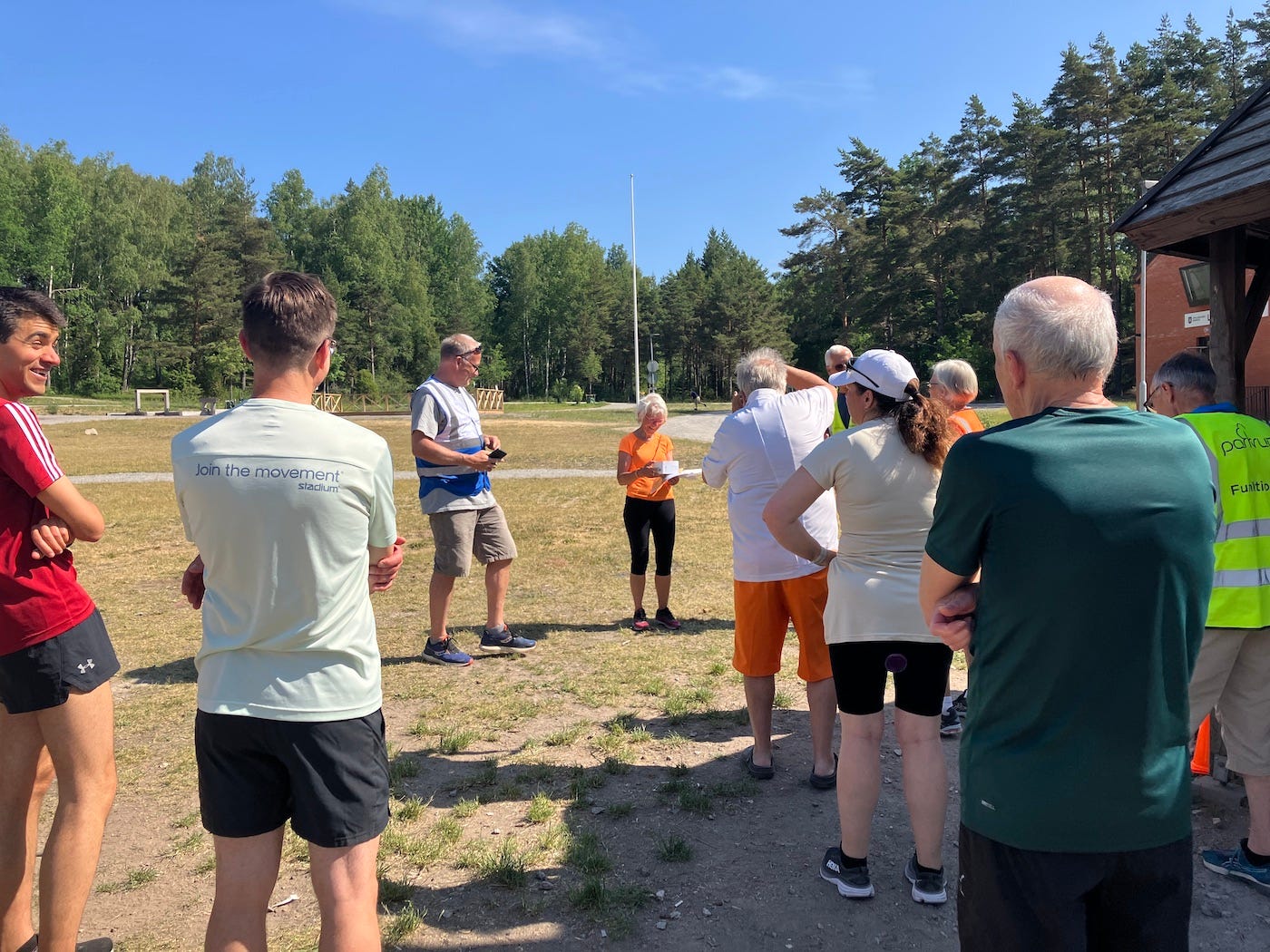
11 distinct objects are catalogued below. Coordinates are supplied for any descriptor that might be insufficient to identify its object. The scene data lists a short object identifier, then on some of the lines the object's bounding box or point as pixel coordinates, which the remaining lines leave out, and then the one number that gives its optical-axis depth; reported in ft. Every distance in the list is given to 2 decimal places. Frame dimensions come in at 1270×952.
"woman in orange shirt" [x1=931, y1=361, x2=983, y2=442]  15.30
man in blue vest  17.99
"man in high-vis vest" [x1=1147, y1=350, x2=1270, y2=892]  10.02
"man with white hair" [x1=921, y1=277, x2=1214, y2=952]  5.13
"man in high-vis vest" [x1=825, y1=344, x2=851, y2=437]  19.12
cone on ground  12.73
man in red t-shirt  7.88
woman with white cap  9.51
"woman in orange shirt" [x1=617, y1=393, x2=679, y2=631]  21.91
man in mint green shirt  6.34
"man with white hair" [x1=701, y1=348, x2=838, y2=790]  12.46
